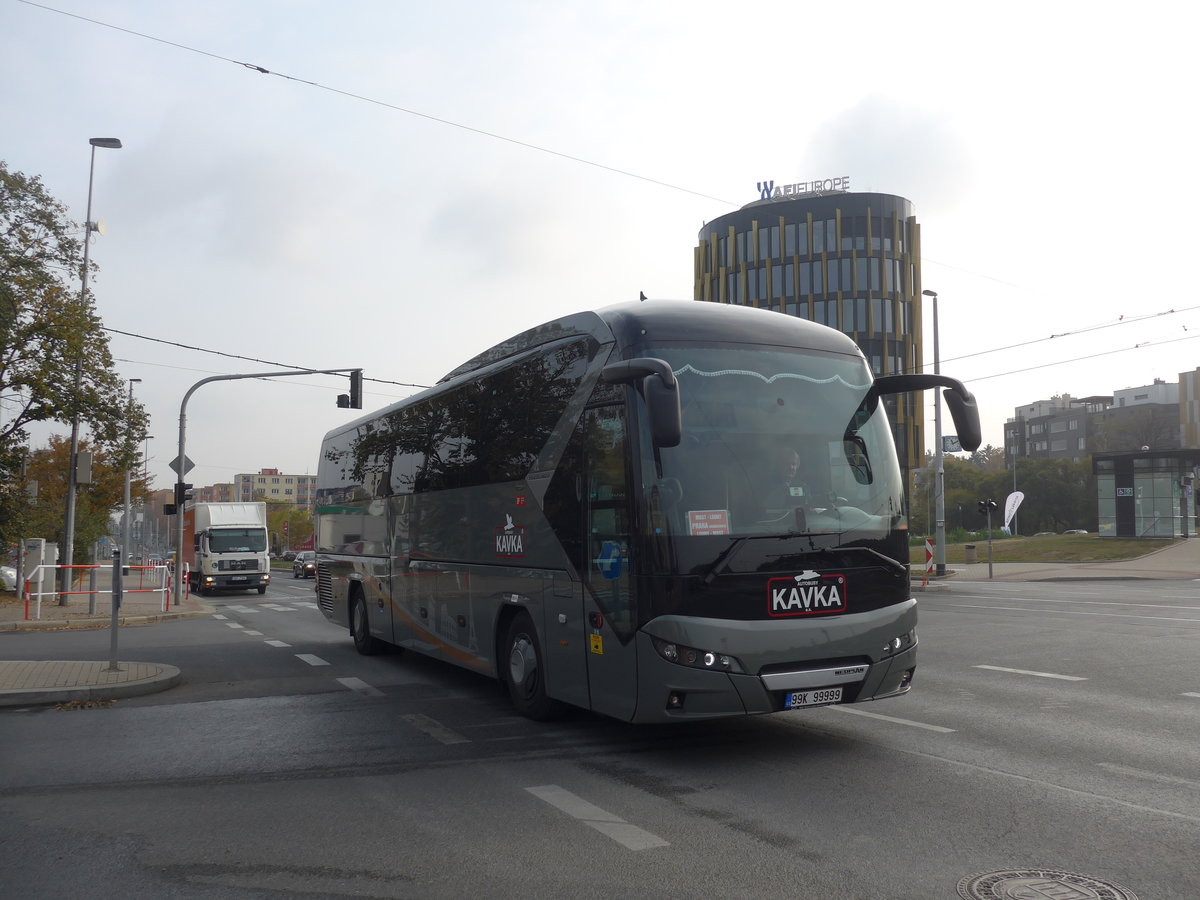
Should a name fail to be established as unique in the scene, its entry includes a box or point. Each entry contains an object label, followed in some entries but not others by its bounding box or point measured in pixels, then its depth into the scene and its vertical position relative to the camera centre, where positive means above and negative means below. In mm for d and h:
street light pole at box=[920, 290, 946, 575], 34562 +1328
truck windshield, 35656 -445
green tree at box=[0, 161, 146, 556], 23047 +4295
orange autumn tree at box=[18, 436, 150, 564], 41969 +1431
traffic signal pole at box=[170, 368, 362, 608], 26291 +3158
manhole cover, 4289 -1499
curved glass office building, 76250 +19851
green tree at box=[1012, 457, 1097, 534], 90000 +3666
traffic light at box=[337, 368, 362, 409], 26500 +3432
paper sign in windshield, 6793 +72
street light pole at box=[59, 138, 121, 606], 23739 +2161
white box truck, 35438 -686
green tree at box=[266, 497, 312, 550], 119312 +450
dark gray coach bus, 6730 +88
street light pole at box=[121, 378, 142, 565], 45281 -39
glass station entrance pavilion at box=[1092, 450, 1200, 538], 46125 +2053
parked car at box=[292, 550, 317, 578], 55438 -2046
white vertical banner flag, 37119 +1190
